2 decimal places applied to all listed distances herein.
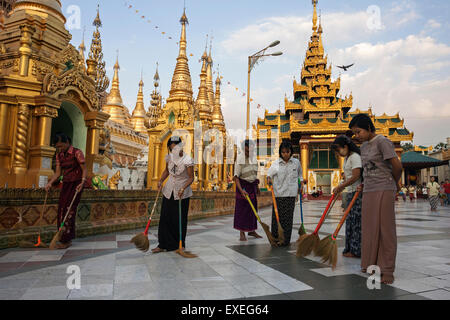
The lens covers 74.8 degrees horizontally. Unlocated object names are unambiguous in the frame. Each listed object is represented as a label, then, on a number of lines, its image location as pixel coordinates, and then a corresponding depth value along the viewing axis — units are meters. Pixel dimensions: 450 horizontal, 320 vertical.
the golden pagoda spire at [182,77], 17.27
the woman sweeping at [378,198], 3.00
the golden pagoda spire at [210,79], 30.55
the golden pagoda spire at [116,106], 30.12
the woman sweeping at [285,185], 5.04
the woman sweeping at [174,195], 4.43
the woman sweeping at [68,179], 4.70
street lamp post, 13.38
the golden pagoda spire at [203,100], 22.42
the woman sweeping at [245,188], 5.68
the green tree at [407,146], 78.97
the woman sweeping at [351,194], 4.08
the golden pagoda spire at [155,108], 16.83
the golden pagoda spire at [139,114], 33.28
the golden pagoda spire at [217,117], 27.48
